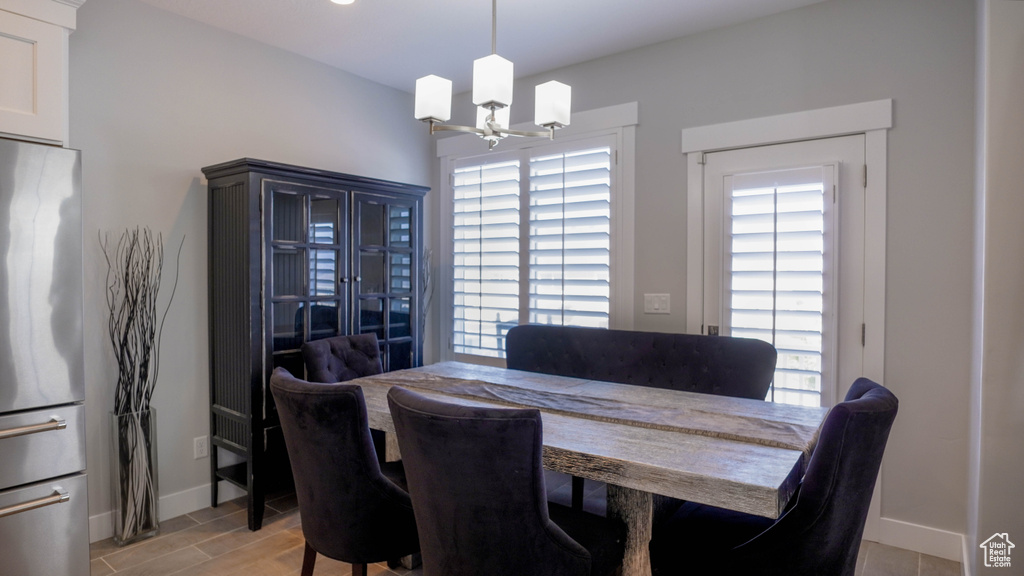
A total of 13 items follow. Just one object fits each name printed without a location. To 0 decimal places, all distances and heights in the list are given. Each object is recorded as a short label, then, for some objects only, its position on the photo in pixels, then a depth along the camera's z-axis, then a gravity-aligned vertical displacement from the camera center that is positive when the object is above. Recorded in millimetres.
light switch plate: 3227 -136
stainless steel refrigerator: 1932 -315
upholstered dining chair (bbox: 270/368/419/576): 1729 -641
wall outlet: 3066 -925
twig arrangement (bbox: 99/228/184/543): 2650 -422
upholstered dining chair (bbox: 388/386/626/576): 1353 -530
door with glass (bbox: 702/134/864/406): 2703 +117
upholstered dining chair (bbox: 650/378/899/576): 1428 -608
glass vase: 2633 -938
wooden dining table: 1436 -494
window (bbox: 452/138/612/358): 3455 +254
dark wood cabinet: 2791 -25
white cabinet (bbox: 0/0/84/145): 2041 +786
